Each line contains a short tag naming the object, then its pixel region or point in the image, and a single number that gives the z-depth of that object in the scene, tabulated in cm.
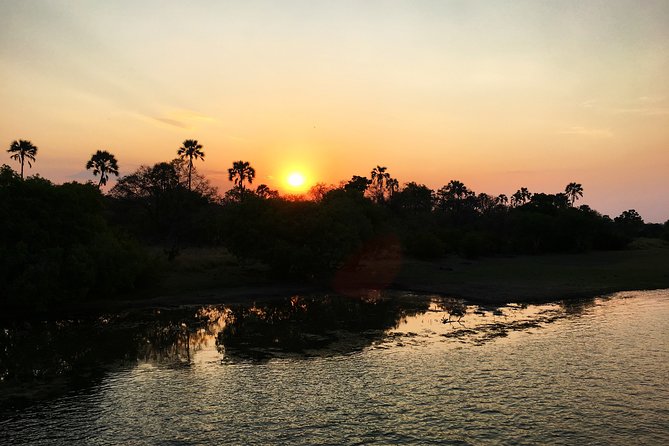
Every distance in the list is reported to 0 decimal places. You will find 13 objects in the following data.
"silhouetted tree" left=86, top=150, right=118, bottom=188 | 7694
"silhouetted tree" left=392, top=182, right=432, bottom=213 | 10975
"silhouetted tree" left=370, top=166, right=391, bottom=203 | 13830
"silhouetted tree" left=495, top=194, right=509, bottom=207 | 18611
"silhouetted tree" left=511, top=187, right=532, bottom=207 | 18525
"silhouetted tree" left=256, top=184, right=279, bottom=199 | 11561
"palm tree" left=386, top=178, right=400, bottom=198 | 13712
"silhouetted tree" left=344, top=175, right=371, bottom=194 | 9894
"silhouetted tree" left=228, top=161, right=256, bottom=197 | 10425
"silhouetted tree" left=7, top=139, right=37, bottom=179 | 8462
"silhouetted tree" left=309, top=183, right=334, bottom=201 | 8575
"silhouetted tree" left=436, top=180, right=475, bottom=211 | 14188
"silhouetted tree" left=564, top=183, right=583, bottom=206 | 17188
